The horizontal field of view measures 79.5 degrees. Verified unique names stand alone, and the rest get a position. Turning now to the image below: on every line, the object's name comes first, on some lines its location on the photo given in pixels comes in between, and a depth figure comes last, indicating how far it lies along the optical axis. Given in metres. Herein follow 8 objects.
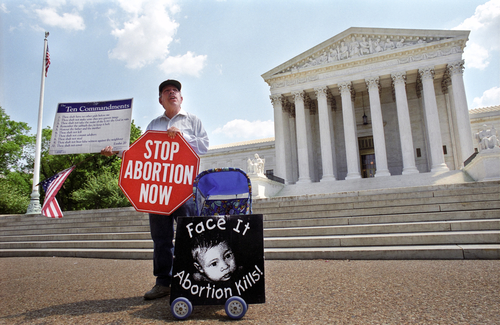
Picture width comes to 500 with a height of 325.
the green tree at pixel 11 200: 24.62
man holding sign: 3.85
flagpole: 17.98
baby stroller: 3.09
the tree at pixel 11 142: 33.88
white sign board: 4.12
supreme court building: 23.81
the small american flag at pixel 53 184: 4.88
